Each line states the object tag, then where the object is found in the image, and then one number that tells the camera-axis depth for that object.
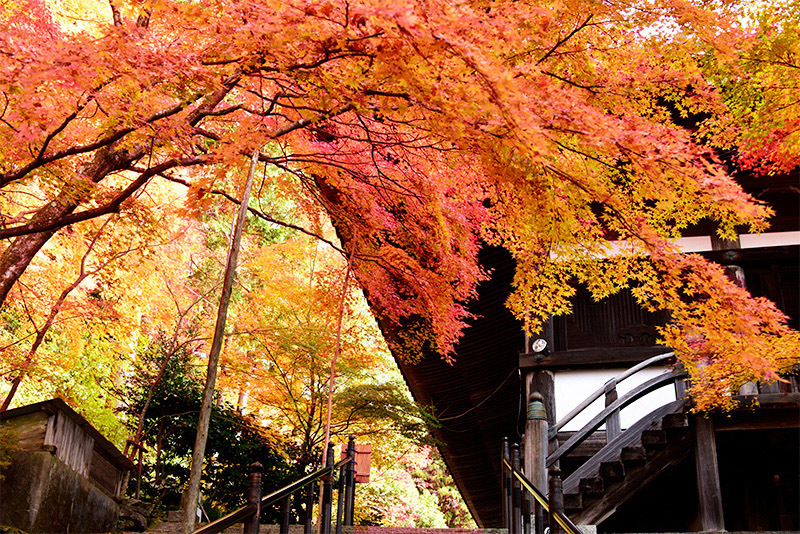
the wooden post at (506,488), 6.57
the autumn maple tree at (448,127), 3.94
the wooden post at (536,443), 7.02
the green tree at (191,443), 10.31
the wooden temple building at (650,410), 6.75
